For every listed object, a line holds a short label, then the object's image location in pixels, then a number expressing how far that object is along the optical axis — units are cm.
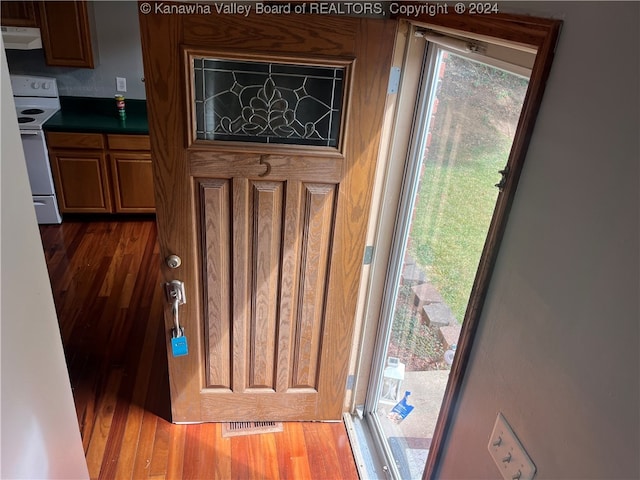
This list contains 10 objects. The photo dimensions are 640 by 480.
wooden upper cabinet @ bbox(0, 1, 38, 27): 354
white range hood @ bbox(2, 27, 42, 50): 350
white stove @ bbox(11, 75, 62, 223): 376
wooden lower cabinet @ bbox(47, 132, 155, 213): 386
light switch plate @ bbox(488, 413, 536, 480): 100
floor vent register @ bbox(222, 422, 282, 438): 237
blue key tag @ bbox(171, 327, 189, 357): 206
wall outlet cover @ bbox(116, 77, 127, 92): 423
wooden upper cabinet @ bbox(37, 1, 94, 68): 361
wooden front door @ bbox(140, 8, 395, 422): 162
